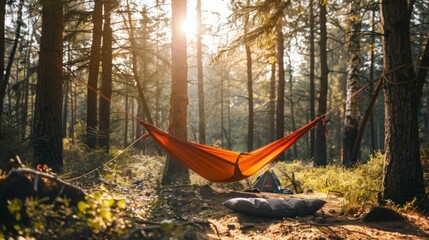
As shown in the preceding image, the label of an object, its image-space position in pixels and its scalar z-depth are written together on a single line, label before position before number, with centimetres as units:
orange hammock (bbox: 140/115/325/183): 466
